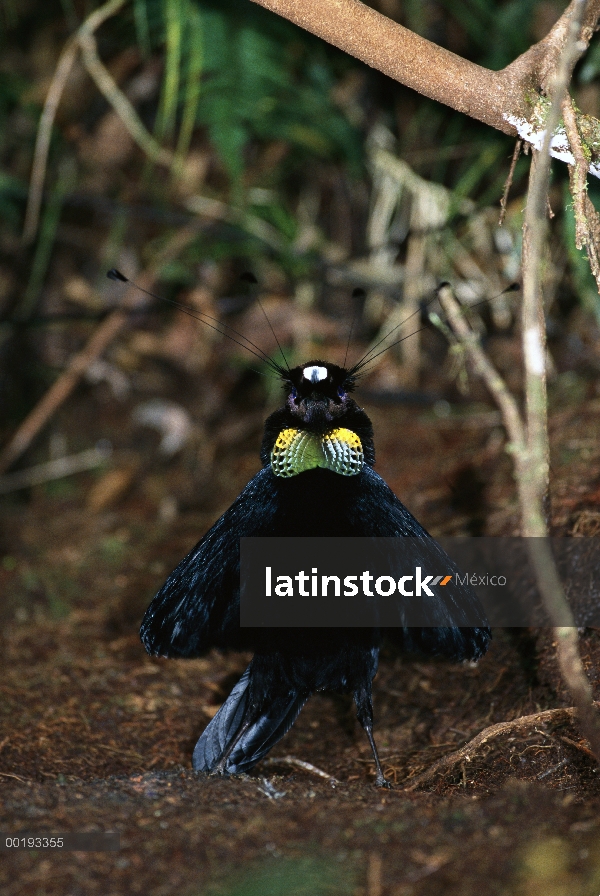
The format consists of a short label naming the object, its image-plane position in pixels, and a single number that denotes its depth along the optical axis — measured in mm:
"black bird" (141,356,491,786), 4406
